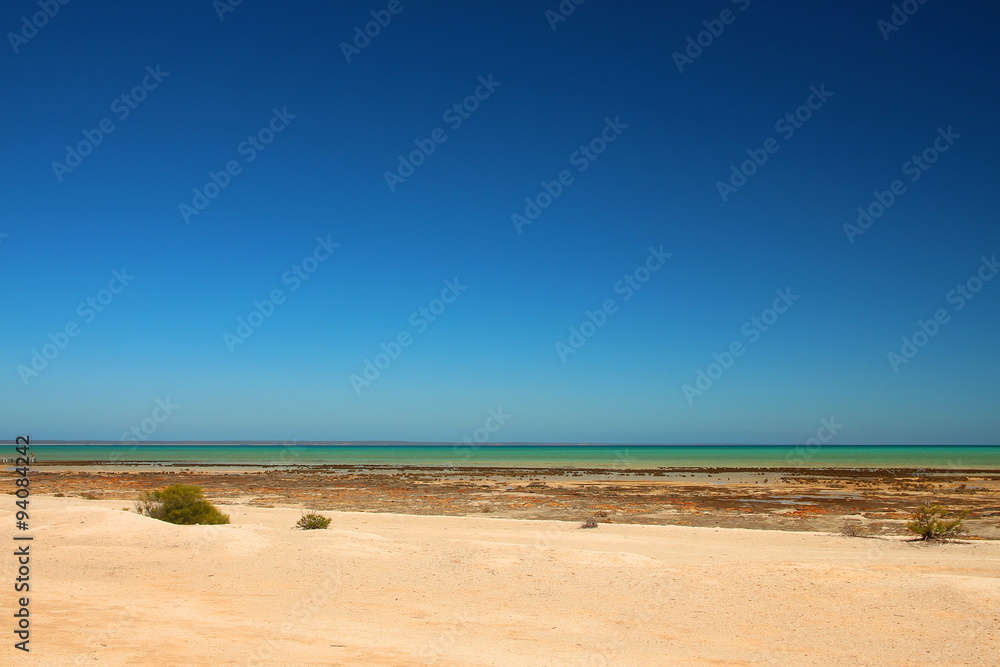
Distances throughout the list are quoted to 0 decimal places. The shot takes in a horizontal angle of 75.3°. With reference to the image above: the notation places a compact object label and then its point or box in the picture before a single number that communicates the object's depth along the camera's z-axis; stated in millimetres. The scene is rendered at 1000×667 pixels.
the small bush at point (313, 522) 19402
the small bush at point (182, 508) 19250
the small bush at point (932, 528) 18438
